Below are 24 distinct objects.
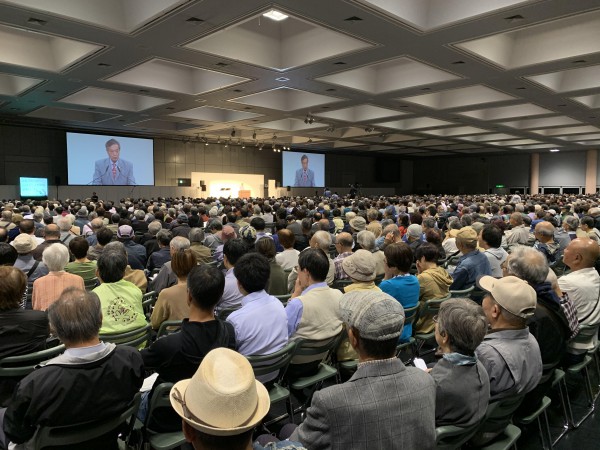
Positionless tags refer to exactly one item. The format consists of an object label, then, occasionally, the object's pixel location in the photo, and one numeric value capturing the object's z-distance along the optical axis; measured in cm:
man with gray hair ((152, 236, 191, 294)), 433
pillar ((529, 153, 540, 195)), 3056
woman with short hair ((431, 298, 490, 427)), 179
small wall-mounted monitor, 1655
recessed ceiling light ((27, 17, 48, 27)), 648
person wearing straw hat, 104
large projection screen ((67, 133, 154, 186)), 1811
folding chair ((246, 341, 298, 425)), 237
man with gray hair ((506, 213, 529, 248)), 647
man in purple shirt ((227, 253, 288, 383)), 260
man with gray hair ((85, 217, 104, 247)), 670
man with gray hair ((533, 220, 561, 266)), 550
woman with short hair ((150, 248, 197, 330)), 318
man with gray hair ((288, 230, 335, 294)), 445
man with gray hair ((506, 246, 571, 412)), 259
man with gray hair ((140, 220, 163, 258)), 655
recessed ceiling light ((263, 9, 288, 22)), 758
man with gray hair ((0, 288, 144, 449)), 173
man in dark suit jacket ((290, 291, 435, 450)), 142
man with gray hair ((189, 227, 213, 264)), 567
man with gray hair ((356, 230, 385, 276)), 478
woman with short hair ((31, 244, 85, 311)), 360
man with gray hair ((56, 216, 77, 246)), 644
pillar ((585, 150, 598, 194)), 2752
